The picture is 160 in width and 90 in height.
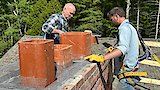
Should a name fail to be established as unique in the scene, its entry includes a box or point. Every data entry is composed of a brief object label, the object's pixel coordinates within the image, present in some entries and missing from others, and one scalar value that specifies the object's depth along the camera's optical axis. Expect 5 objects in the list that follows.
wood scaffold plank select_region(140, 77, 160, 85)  6.04
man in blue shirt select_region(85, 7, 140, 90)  3.94
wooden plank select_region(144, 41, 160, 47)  6.41
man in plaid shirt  5.14
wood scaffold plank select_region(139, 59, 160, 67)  6.27
